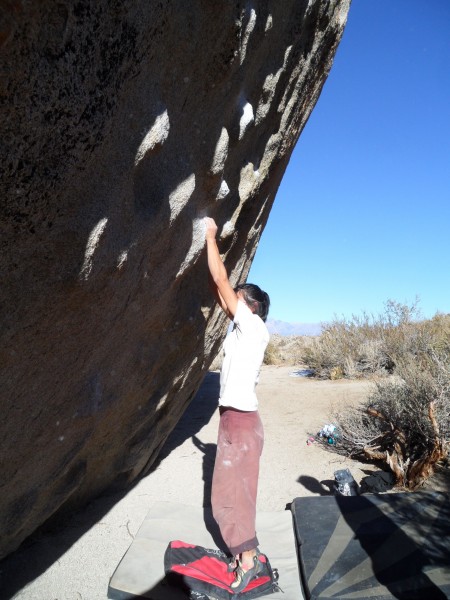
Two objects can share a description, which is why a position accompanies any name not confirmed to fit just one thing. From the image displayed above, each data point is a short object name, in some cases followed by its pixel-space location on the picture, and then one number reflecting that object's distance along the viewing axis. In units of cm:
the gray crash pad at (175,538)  250
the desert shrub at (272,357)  1309
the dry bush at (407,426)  422
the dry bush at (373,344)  928
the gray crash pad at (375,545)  236
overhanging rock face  119
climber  255
